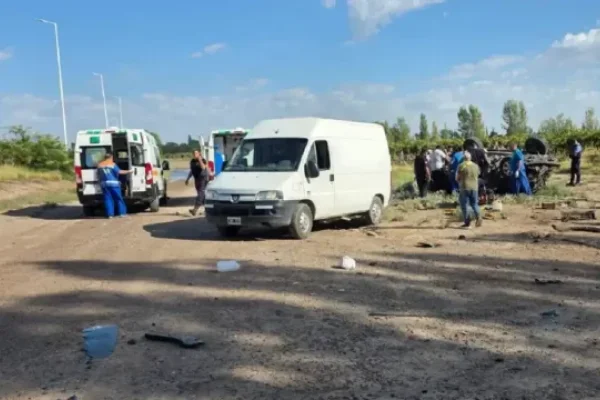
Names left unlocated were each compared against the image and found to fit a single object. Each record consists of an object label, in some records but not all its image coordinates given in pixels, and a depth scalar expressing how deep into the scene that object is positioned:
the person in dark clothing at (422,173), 19.13
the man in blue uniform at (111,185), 16.23
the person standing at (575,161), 23.42
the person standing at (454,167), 17.69
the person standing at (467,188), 13.02
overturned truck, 19.33
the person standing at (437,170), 20.66
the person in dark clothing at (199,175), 16.67
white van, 11.38
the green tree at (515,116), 99.56
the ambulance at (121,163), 17.12
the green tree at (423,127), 101.04
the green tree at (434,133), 84.59
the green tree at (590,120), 86.58
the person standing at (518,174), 18.41
